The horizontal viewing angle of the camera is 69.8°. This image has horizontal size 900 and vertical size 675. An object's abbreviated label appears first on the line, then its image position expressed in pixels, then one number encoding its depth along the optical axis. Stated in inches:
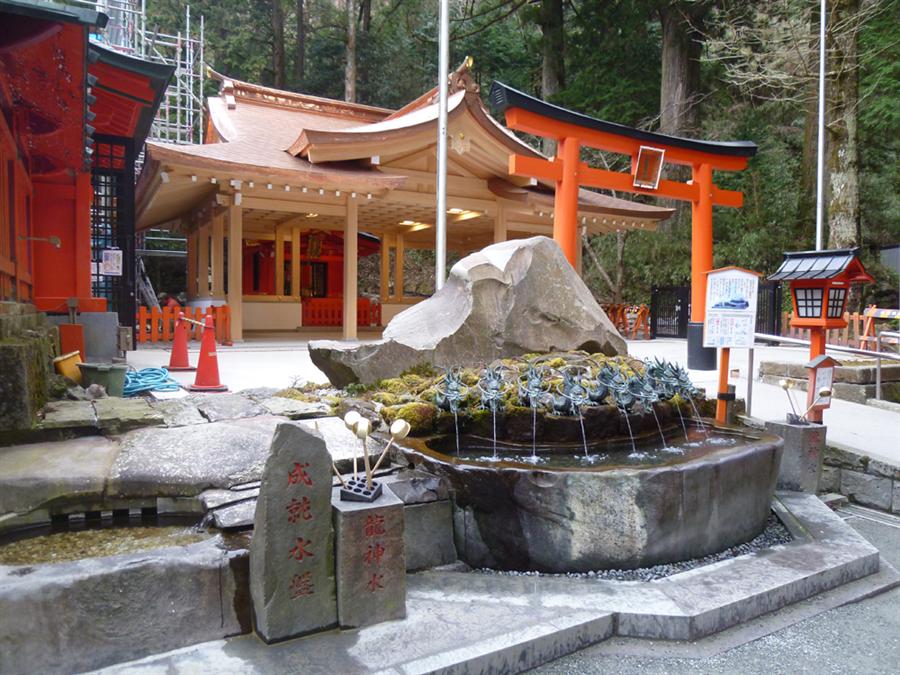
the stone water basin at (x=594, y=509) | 140.0
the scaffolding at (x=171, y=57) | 669.9
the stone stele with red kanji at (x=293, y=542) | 104.8
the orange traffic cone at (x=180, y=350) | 336.8
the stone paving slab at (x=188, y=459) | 136.3
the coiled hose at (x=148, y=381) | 242.2
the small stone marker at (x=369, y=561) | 110.5
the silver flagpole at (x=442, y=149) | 356.5
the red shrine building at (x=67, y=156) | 169.5
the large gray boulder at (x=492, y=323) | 229.1
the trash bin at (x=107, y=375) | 223.8
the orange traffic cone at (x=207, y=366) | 267.3
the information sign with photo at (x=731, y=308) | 217.5
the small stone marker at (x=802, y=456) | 203.2
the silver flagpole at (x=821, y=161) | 510.4
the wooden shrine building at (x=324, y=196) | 499.2
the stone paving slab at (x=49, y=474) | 125.9
